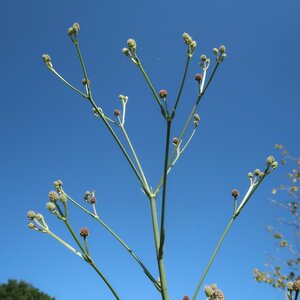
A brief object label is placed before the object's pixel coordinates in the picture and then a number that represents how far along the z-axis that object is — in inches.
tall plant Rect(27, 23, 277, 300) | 16.5
